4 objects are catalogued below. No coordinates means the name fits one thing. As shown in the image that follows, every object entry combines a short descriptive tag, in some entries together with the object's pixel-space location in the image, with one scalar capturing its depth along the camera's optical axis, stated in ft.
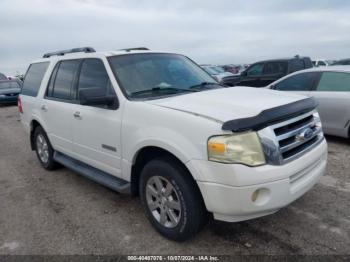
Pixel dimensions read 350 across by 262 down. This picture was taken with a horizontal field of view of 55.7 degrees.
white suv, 8.75
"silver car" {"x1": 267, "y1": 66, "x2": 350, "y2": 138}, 20.43
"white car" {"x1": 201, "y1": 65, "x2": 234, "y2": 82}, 63.00
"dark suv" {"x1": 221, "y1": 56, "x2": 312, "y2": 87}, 38.58
